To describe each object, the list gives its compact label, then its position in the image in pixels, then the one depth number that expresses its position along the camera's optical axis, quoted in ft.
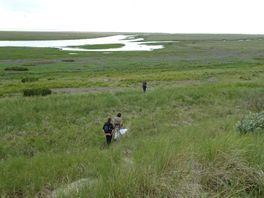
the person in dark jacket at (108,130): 45.68
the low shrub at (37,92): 95.11
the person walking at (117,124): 48.91
